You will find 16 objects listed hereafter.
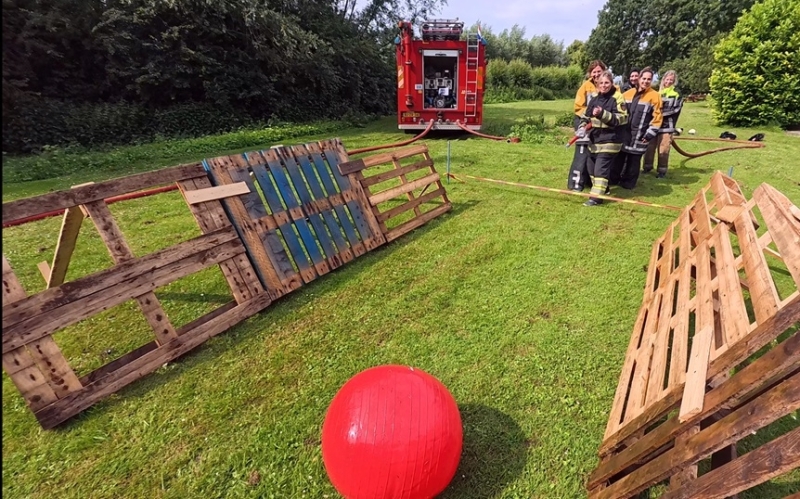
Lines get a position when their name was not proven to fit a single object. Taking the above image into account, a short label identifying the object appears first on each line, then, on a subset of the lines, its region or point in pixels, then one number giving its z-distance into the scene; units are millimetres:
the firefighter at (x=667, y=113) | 7977
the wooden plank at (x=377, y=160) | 5105
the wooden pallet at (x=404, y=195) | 5316
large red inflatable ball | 2033
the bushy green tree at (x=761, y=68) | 13188
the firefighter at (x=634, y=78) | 7807
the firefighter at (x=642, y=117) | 6941
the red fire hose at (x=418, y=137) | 10625
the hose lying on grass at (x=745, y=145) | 10474
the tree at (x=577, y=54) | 48250
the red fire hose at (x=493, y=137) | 11749
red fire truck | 12594
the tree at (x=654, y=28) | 38562
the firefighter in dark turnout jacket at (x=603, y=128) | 6172
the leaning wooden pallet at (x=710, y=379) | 1686
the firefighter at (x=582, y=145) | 7050
